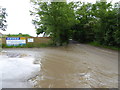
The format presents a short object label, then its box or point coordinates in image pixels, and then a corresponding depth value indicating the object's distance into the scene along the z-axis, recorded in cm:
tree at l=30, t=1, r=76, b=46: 1270
